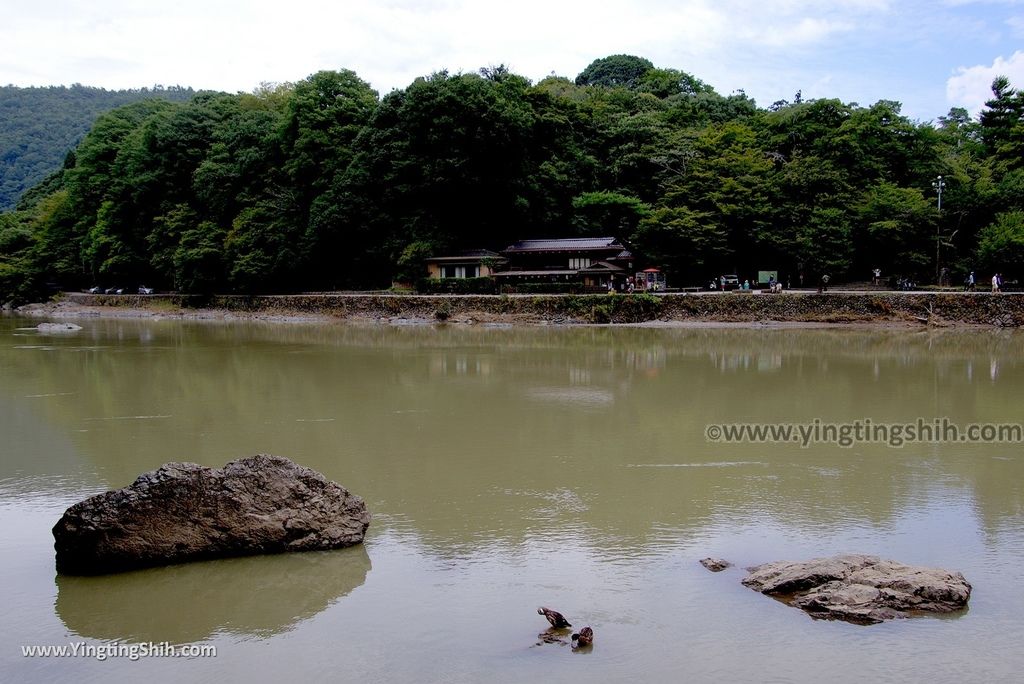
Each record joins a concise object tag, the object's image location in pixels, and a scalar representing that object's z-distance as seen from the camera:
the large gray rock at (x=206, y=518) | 7.72
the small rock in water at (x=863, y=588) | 6.88
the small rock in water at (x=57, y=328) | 37.40
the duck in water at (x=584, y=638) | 6.39
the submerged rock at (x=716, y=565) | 7.88
